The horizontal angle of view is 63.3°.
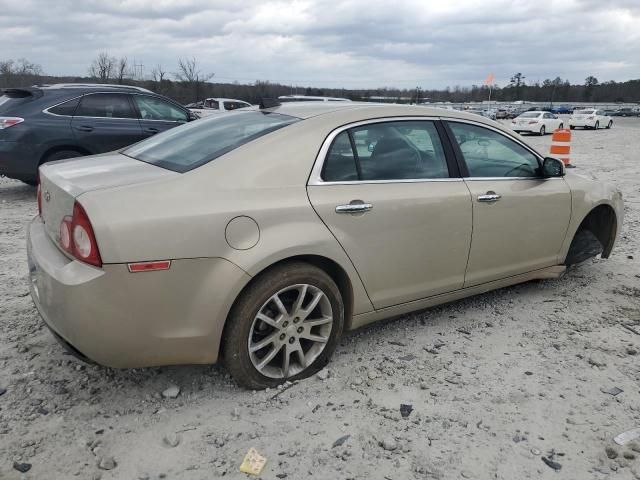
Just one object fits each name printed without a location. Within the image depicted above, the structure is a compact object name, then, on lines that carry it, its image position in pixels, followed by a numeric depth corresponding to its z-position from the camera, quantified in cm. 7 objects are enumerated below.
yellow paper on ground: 233
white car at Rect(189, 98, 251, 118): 2170
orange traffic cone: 1028
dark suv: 719
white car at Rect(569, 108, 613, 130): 3259
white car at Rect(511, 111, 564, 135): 2762
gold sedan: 240
